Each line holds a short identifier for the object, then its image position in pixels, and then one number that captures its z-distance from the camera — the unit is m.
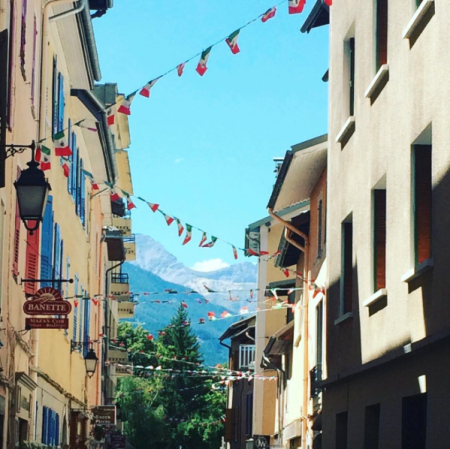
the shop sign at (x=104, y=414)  29.92
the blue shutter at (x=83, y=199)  26.81
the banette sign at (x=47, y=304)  15.83
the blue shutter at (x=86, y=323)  28.53
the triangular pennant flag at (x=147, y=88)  15.30
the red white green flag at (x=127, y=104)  15.09
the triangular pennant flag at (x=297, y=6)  14.00
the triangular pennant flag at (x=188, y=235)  19.84
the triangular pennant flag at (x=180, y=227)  19.66
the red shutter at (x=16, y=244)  15.49
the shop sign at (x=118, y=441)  45.19
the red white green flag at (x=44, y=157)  14.81
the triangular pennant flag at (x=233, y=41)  14.58
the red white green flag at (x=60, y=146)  14.85
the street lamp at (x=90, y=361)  27.36
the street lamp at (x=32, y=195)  11.25
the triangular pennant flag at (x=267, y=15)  14.73
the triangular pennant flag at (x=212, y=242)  20.61
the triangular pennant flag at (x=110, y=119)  16.68
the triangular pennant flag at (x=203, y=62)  14.82
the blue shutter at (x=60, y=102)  21.44
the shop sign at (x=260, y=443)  31.38
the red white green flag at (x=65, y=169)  19.01
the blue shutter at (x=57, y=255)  20.25
